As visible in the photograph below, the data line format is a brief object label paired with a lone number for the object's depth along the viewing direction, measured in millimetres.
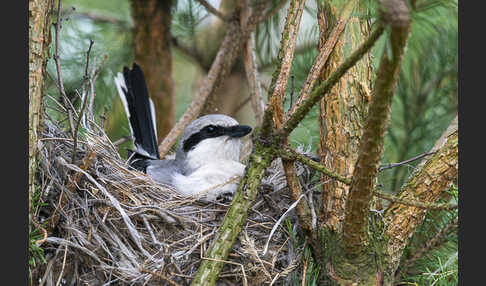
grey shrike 6082
